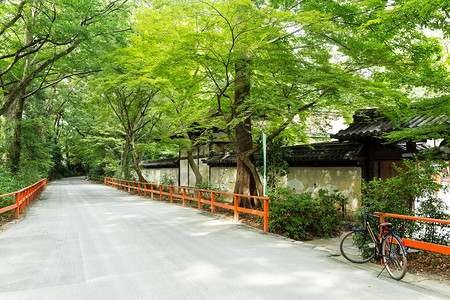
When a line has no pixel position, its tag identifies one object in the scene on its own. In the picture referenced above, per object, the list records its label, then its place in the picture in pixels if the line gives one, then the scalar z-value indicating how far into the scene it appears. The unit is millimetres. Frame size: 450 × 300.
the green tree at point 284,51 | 7965
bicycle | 4811
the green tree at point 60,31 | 12320
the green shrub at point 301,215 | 7922
